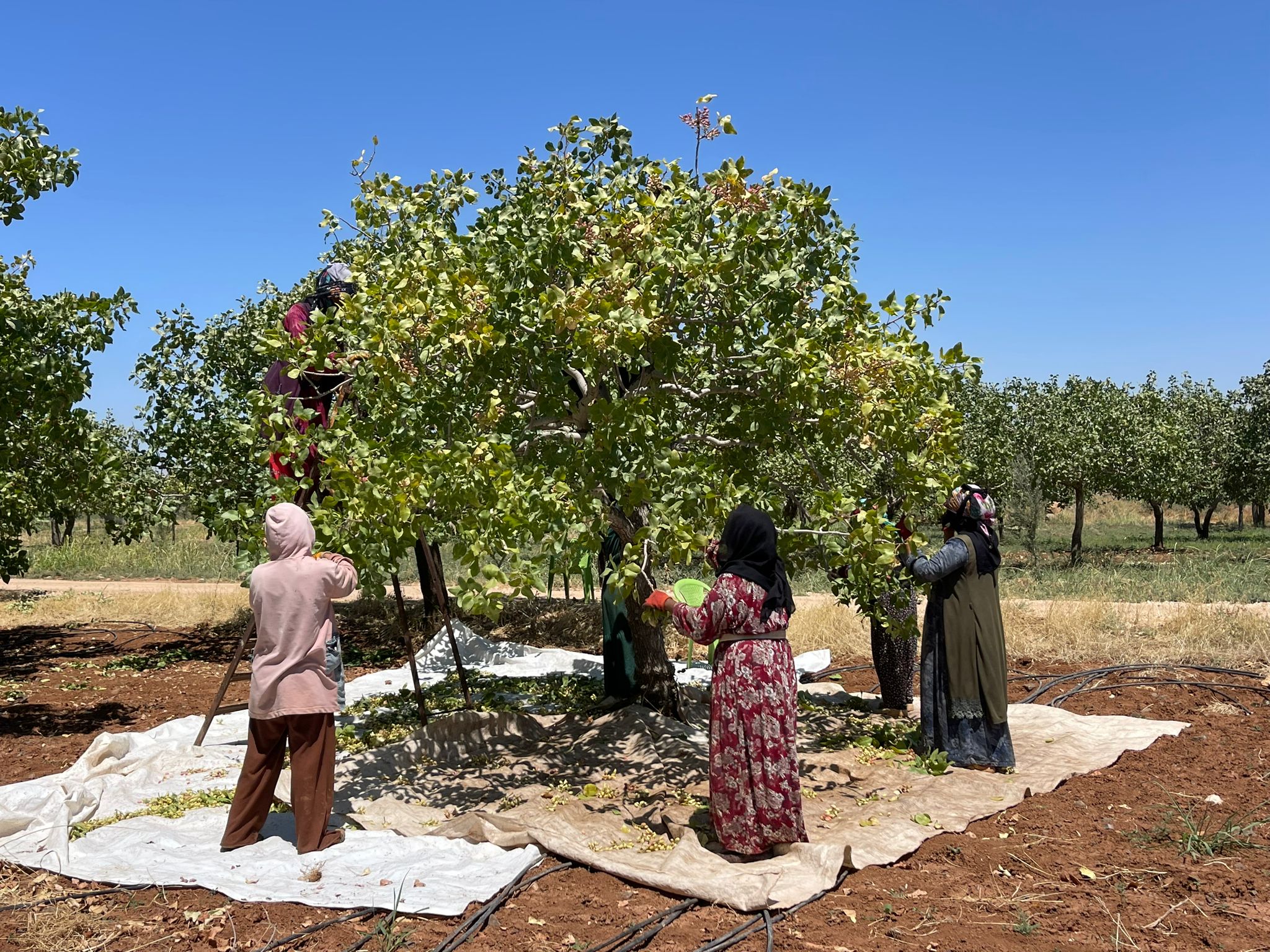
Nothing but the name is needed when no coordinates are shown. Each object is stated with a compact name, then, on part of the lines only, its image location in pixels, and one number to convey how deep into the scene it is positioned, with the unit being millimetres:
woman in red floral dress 4688
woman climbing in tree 6402
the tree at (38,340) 6816
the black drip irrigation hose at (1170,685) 7938
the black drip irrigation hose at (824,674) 9172
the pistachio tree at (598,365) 4559
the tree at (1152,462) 23500
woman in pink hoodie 4805
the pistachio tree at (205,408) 10547
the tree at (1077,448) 23531
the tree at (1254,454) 26281
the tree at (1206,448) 27703
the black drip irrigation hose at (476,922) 3797
